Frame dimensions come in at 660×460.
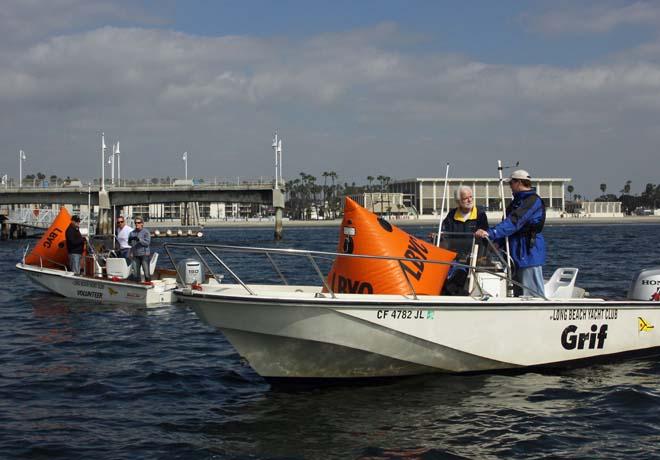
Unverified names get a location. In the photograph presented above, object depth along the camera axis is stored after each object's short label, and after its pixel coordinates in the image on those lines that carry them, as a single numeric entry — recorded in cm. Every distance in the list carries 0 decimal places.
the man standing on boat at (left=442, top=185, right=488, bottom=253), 1056
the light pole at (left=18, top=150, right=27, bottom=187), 9938
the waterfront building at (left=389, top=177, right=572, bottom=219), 17750
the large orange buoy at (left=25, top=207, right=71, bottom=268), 2186
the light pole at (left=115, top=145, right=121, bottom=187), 9795
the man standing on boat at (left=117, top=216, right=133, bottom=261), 1958
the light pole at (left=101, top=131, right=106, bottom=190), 8000
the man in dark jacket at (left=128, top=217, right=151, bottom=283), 1819
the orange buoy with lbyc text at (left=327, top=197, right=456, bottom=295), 946
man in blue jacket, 1014
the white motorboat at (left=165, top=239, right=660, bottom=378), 906
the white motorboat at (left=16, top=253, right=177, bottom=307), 1872
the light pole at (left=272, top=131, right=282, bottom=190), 7996
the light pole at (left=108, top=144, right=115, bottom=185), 9170
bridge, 7912
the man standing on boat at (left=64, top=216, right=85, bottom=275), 2039
